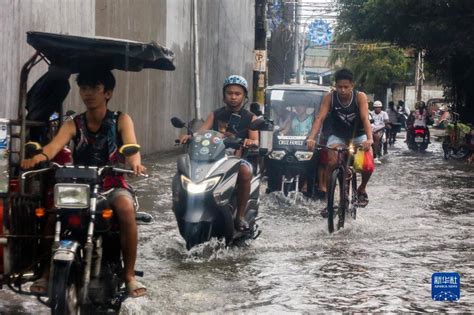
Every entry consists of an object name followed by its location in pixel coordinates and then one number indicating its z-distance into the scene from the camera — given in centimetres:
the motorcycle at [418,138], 2747
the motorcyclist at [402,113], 3669
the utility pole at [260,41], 3158
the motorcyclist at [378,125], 2262
